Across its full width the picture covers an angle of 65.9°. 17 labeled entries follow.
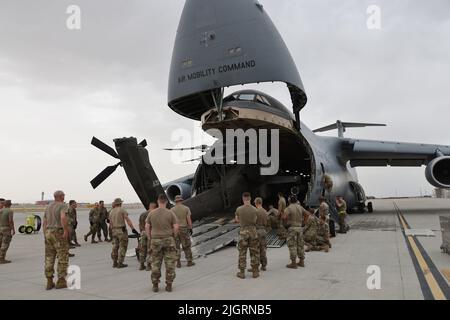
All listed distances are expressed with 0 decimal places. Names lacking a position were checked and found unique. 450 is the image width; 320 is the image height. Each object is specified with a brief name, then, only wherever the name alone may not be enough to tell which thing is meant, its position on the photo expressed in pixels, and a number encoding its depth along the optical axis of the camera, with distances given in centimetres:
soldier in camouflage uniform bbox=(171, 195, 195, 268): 796
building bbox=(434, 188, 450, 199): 9576
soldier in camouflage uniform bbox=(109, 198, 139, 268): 797
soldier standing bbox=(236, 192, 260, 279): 668
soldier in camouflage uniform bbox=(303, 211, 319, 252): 964
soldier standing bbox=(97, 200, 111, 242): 1333
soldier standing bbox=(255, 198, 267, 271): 727
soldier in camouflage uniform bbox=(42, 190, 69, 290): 610
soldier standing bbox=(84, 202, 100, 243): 1320
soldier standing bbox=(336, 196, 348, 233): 1296
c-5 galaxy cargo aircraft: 1050
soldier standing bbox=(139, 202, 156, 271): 766
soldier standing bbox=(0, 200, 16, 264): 915
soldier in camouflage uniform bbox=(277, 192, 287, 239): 1112
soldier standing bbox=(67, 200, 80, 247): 1185
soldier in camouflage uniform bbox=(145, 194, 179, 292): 585
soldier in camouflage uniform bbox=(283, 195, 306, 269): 734
